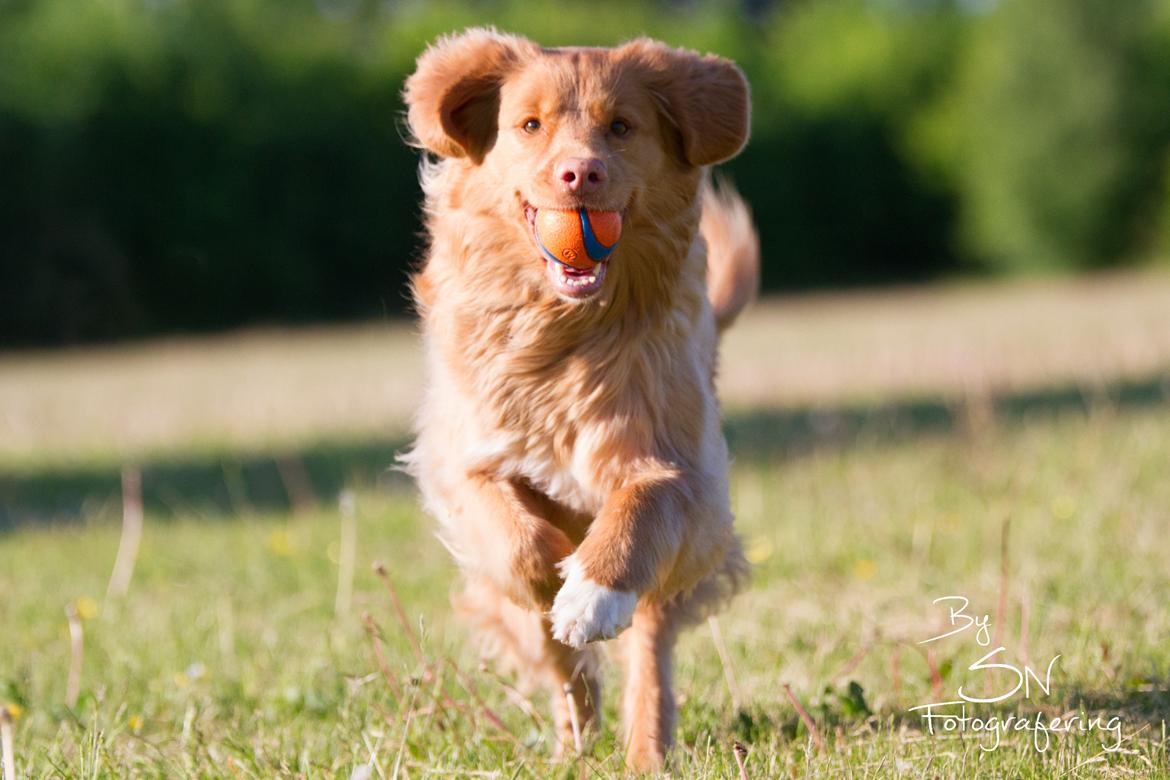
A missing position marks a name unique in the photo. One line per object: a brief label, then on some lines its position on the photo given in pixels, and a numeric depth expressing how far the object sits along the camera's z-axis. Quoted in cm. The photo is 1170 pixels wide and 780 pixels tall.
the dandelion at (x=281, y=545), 1177
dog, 635
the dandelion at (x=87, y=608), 980
